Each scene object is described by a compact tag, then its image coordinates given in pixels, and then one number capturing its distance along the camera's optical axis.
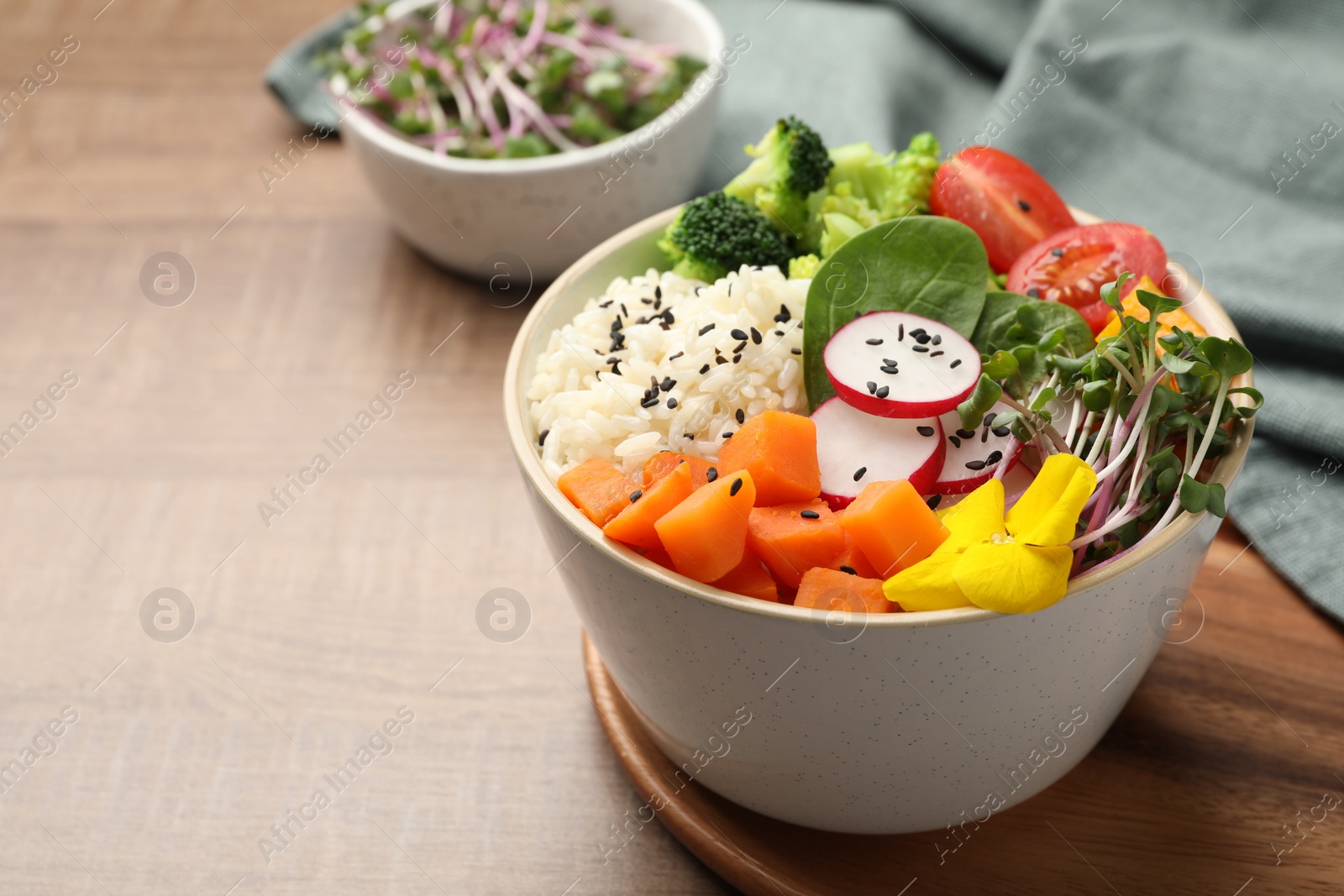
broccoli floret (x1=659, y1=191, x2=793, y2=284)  0.56
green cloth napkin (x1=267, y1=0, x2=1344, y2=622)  0.63
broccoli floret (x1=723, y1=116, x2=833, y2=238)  0.58
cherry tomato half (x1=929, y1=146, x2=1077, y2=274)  0.57
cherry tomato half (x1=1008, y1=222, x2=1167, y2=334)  0.55
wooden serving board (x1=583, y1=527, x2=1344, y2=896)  0.52
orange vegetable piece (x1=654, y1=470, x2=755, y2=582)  0.48
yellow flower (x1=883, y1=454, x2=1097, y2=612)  0.47
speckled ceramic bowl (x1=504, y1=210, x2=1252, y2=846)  0.48
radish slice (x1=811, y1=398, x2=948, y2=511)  0.51
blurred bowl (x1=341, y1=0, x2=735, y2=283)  0.65
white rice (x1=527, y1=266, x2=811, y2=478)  0.52
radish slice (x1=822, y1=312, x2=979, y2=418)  0.51
